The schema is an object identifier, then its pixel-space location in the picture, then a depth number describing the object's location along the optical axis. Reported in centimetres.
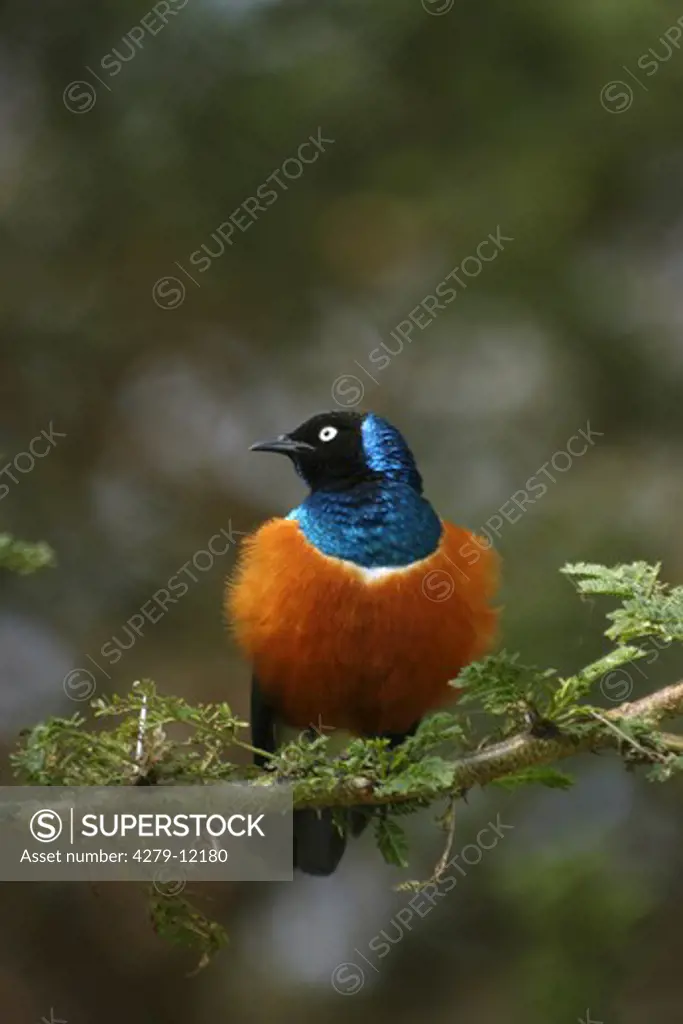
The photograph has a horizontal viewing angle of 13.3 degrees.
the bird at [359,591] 743
